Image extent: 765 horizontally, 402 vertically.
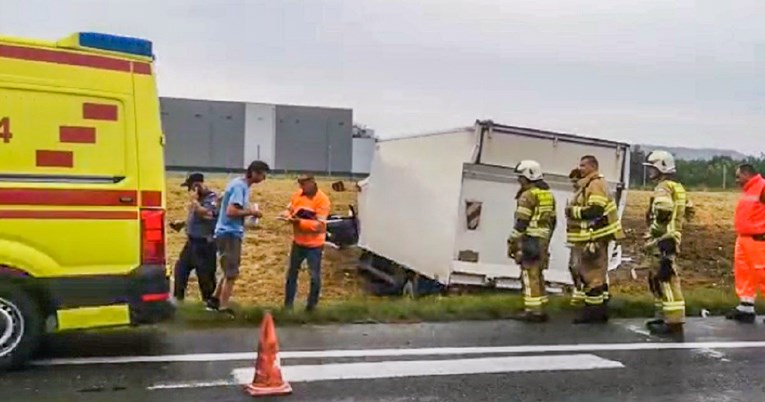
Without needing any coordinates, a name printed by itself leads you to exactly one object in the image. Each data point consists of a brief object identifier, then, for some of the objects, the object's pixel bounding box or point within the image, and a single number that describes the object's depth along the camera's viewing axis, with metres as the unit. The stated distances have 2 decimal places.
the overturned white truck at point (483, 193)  12.17
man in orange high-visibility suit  9.83
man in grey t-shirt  10.30
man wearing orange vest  9.73
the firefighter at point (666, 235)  9.01
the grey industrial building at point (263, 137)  42.81
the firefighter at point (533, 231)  9.44
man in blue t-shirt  9.24
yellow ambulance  6.36
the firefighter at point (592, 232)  9.20
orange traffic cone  6.04
